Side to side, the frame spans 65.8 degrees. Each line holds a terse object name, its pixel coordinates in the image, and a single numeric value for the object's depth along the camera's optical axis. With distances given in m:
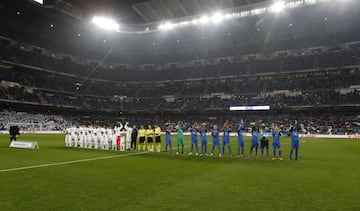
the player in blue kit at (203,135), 17.39
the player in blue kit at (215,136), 16.92
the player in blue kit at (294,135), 15.09
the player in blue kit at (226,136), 16.56
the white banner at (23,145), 20.58
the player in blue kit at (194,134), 17.86
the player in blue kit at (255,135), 15.67
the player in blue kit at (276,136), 15.54
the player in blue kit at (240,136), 16.09
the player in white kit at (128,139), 20.64
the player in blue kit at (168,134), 18.36
